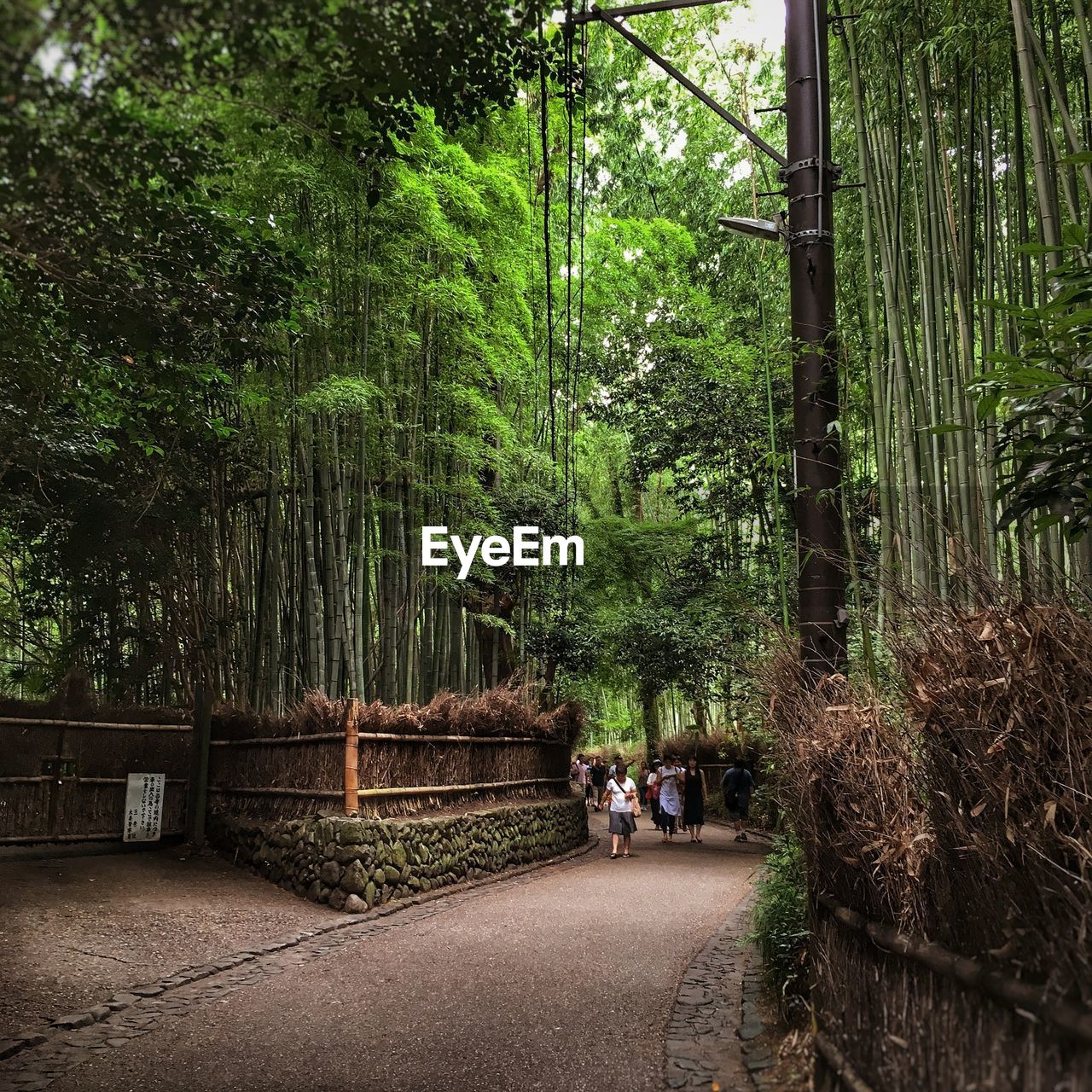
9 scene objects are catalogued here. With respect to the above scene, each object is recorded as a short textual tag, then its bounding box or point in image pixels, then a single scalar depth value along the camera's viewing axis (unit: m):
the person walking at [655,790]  14.04
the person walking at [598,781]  20.08
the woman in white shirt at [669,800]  12.95
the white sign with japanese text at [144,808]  7.96
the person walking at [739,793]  12.95
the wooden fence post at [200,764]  8.52
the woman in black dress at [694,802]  12.98
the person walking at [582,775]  17.80
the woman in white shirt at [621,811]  10.86
